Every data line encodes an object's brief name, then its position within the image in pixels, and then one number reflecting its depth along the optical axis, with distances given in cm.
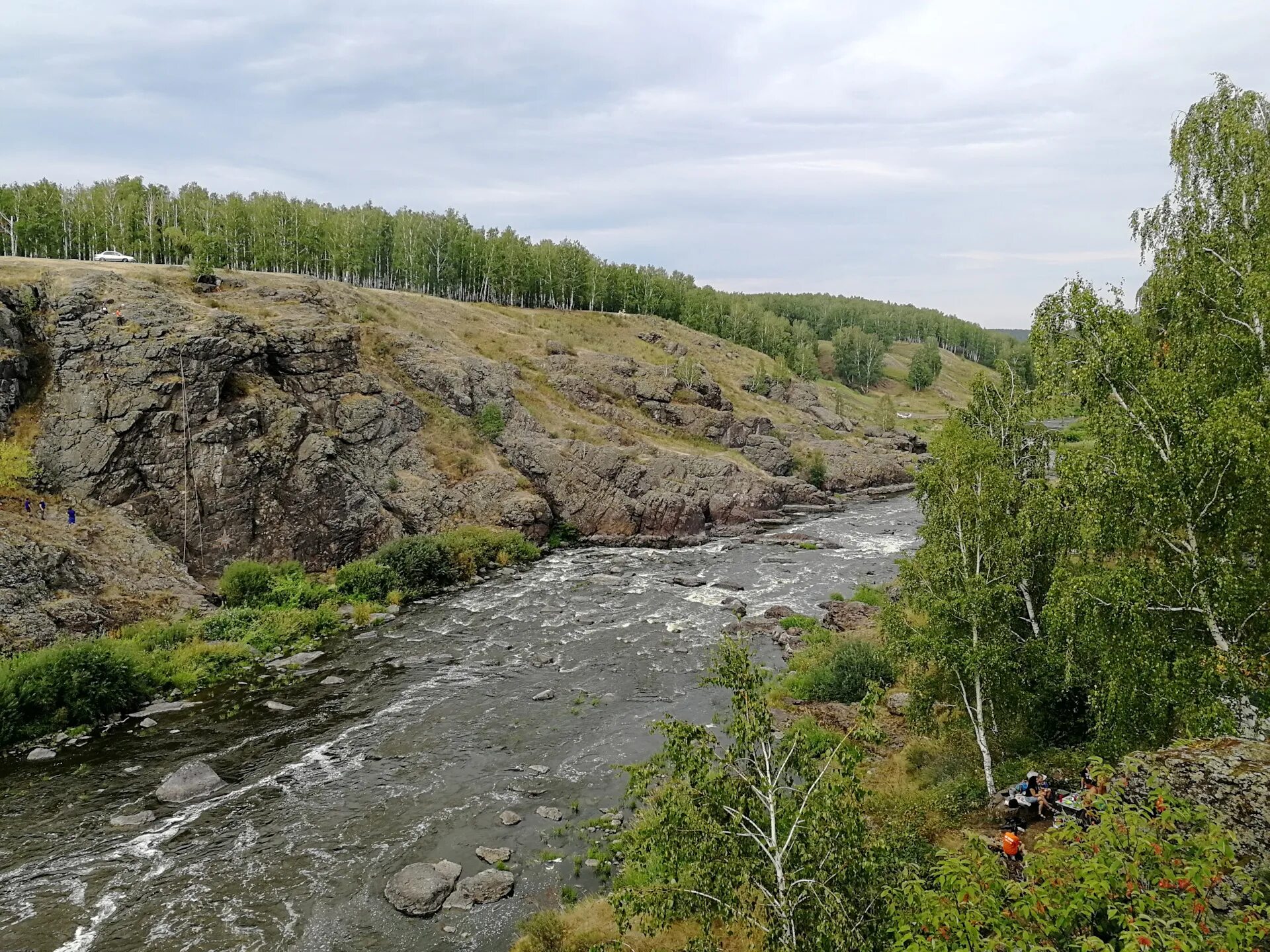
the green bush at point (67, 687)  2622
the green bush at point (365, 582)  4372
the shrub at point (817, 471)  9006
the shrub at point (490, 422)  6831
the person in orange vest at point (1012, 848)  1526
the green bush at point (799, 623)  4012
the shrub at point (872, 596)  4355
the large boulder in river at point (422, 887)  1819
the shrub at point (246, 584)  3984
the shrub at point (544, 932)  1614
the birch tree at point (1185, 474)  1387
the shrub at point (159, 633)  3328
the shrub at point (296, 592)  4075
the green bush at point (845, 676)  3042
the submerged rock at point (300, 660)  3438
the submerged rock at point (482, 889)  1845
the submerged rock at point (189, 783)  2297
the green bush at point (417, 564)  4616
